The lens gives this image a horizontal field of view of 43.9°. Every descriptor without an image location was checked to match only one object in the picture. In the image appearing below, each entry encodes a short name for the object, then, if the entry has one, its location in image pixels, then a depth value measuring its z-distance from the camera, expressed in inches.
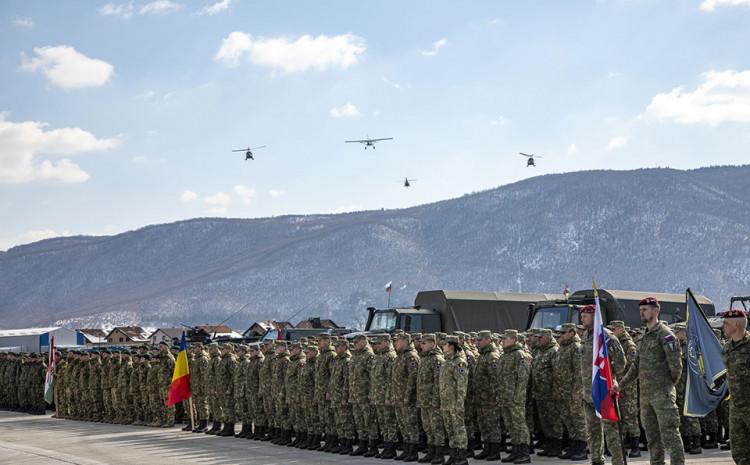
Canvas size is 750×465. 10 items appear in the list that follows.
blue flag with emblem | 373.7
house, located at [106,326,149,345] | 2795.3
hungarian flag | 976.9
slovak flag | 382.0
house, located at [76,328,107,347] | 2928.2
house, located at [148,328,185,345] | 2125.7
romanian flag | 731.4
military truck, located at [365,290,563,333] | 968.9
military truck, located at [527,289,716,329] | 725.9
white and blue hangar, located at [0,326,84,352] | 2955.2
